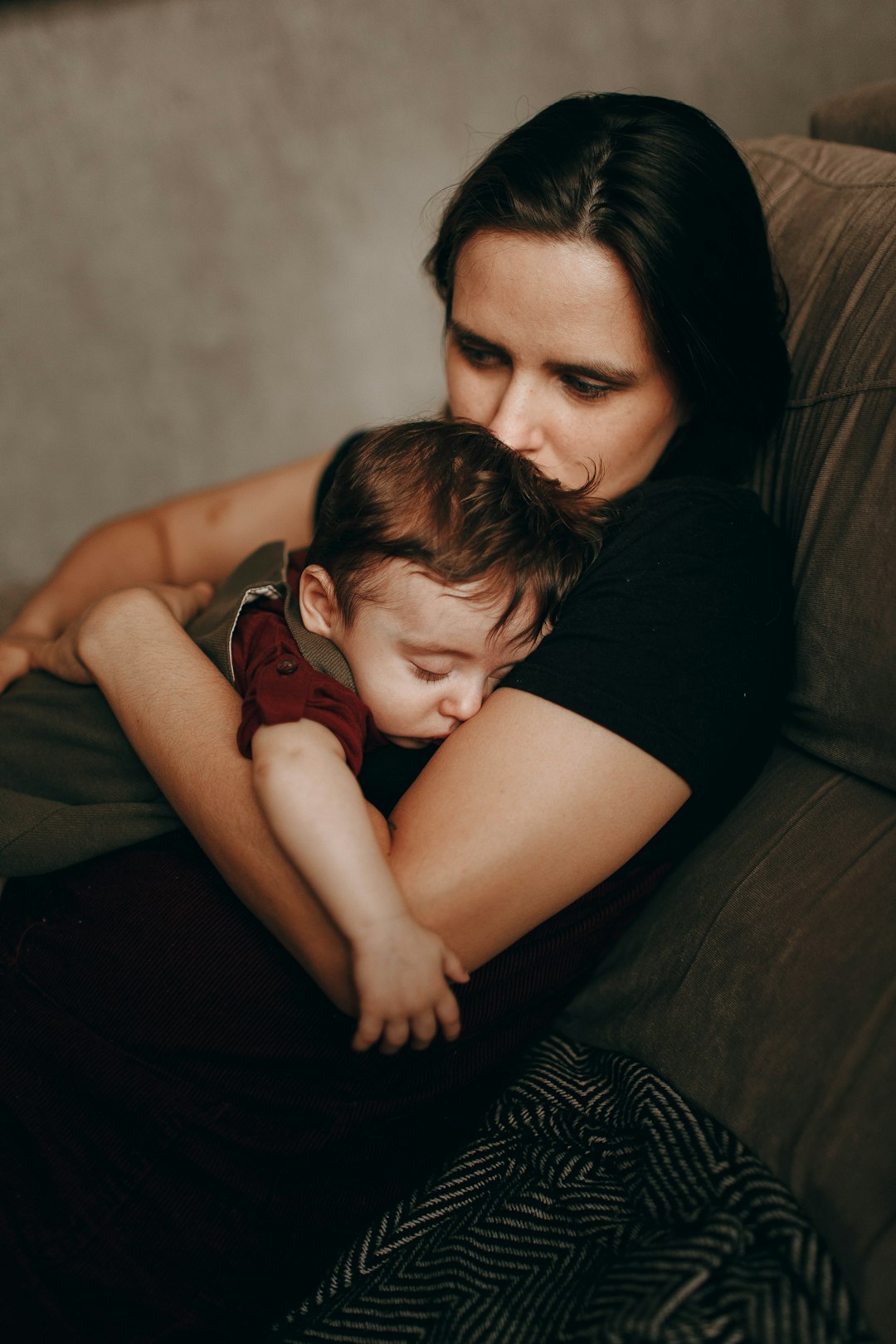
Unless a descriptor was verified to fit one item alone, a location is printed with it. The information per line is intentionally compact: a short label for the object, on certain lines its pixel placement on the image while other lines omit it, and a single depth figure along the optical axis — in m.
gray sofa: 0.71
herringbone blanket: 0.62
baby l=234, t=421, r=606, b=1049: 0.88
